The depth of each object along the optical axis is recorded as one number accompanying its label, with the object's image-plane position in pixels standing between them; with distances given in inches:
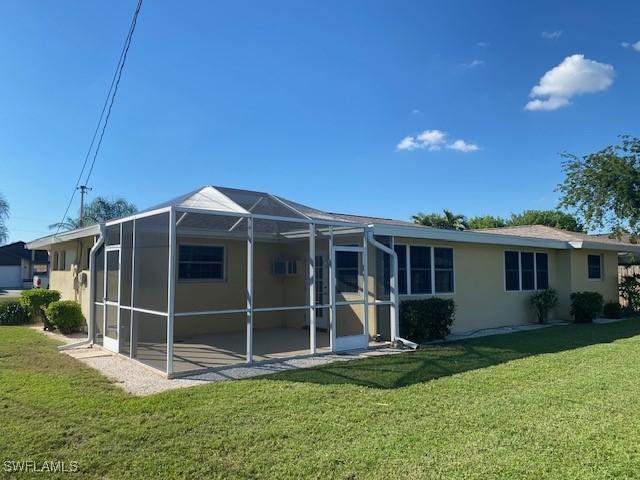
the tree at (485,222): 1665.5
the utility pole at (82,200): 1379.2
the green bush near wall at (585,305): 550.9
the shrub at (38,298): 527.5
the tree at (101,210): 1513.3
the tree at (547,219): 1674.5
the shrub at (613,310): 608.7
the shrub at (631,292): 665.6
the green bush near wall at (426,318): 392.2
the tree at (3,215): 1633.9
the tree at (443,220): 1170.0
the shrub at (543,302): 538.2
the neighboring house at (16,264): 1594.5
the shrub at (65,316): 438.6
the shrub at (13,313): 537.6
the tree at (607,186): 704.4
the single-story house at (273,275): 317.7
